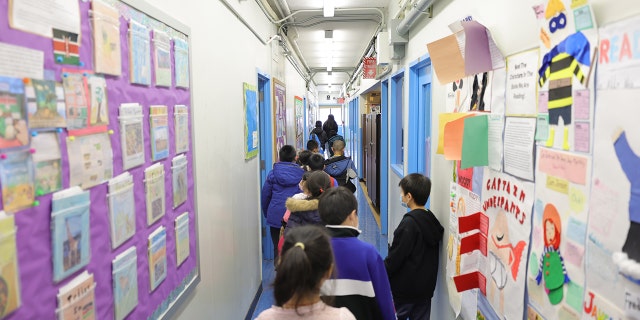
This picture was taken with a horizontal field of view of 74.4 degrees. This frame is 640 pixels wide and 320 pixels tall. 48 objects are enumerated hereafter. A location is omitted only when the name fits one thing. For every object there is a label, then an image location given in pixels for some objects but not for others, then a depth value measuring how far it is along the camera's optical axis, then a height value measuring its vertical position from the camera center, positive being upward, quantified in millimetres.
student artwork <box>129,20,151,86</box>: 1473 +280
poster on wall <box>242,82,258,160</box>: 3525 +71
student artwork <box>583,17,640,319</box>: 925 -140
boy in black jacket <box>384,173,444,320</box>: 2508 -779
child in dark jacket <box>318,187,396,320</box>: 1749 -640
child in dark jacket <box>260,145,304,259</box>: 3592 -514
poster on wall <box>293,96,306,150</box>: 8306 +134
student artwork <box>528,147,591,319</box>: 1145 -329
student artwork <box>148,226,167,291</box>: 1635 -504
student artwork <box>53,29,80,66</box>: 1065 +221
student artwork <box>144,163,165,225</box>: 1610 -240
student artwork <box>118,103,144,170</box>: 1409 -13
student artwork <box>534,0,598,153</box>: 1094 +146
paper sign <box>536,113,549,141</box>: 1328 -14
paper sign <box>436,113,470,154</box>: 2058 +24
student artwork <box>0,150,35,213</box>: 911 -105
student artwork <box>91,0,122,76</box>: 1241 +288
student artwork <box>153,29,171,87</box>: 1671 +298
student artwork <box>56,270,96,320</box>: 1083 -449
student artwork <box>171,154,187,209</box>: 1881 -225
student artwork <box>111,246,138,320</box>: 1354 -505
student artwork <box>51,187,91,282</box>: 1060 -261
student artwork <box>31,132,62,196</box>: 1003 -73
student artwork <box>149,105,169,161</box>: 1641 -7
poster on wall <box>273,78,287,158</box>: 5180 +194
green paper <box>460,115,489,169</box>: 1790 -84
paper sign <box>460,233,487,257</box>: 1911 -560
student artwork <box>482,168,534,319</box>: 1507 -440
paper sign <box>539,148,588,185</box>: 1132 -123
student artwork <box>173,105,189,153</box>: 1889 +13
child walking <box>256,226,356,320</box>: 1202 -442
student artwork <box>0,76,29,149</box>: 898 +41
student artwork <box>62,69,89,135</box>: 1108 +90
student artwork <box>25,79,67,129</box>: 980 +69
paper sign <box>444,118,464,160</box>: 1900 -66
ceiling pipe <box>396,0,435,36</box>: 2910 +849
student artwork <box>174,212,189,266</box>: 1916 -500
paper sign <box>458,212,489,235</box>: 1896 -462
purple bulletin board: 979 -260
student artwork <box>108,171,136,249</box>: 1340 -257
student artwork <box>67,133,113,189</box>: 1137 -80
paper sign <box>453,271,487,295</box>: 1930 -740
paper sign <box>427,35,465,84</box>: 2006 +325
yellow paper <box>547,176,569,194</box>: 1212 -184
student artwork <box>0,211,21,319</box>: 897 -293
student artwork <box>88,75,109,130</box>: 1220 +89
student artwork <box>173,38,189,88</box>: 1898 +320
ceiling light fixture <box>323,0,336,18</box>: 4707 +1369
